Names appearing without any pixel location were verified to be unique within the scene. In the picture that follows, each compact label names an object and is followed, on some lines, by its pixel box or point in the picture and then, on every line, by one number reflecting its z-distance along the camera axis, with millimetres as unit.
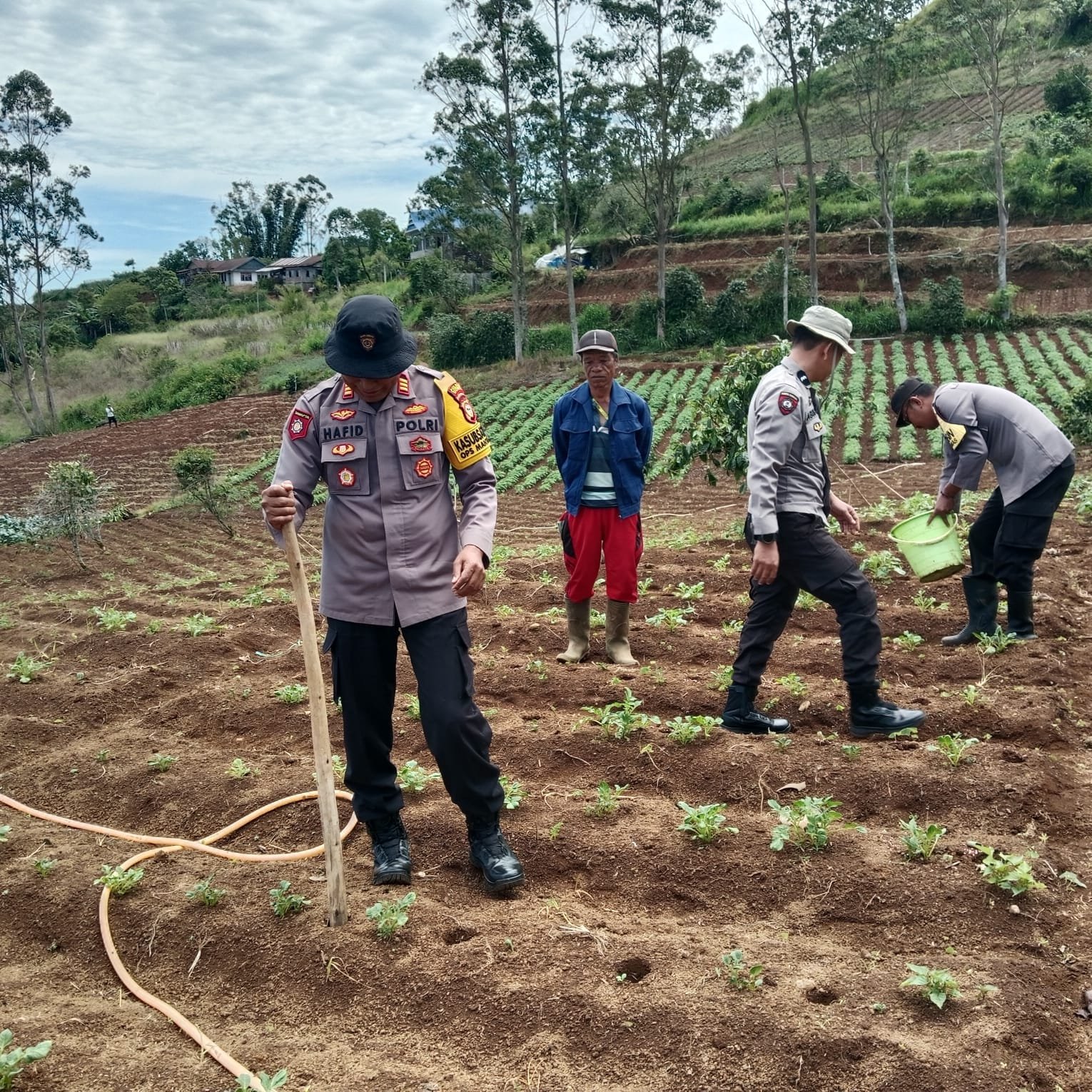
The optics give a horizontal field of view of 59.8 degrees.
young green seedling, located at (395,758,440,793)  3855
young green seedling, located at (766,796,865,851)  3125
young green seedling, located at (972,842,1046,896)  2801
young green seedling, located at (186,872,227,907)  3174
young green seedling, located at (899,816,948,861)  3016
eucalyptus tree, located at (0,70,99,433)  36719
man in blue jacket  5332
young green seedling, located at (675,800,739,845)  3240
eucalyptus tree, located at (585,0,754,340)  32375
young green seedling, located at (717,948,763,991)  2529
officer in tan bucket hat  3984
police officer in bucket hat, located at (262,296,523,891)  3029
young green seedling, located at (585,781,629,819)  3516
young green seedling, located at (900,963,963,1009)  2367
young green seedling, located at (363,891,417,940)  2859
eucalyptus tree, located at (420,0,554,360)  31734
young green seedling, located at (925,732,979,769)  3573
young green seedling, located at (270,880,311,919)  3055
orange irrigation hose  2502
